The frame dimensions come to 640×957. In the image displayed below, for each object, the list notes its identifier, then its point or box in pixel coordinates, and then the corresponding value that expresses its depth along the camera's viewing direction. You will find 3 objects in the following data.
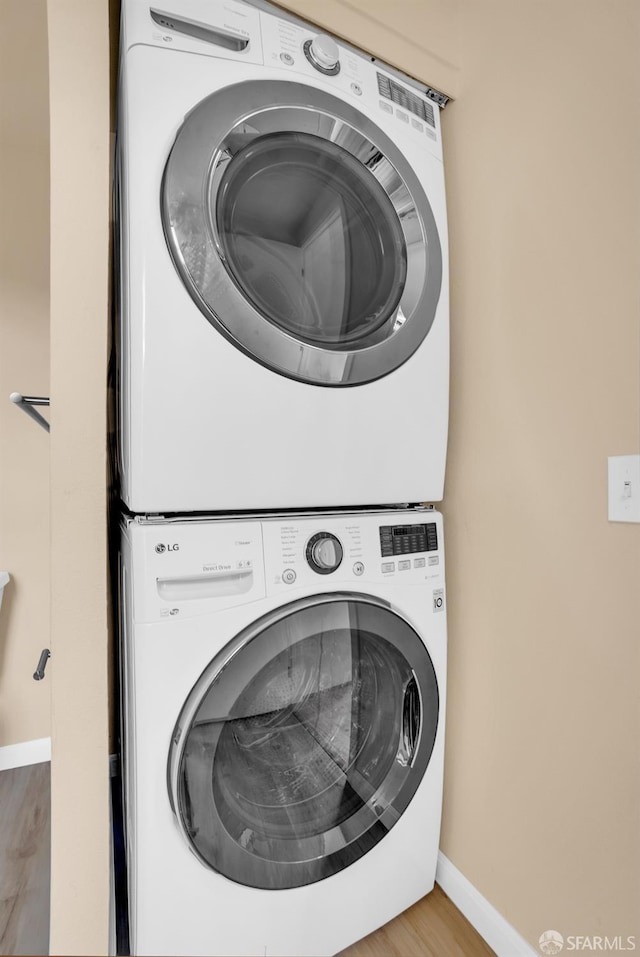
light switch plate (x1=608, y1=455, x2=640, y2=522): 0.85
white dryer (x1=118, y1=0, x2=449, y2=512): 0.89
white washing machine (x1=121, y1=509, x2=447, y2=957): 0.88
